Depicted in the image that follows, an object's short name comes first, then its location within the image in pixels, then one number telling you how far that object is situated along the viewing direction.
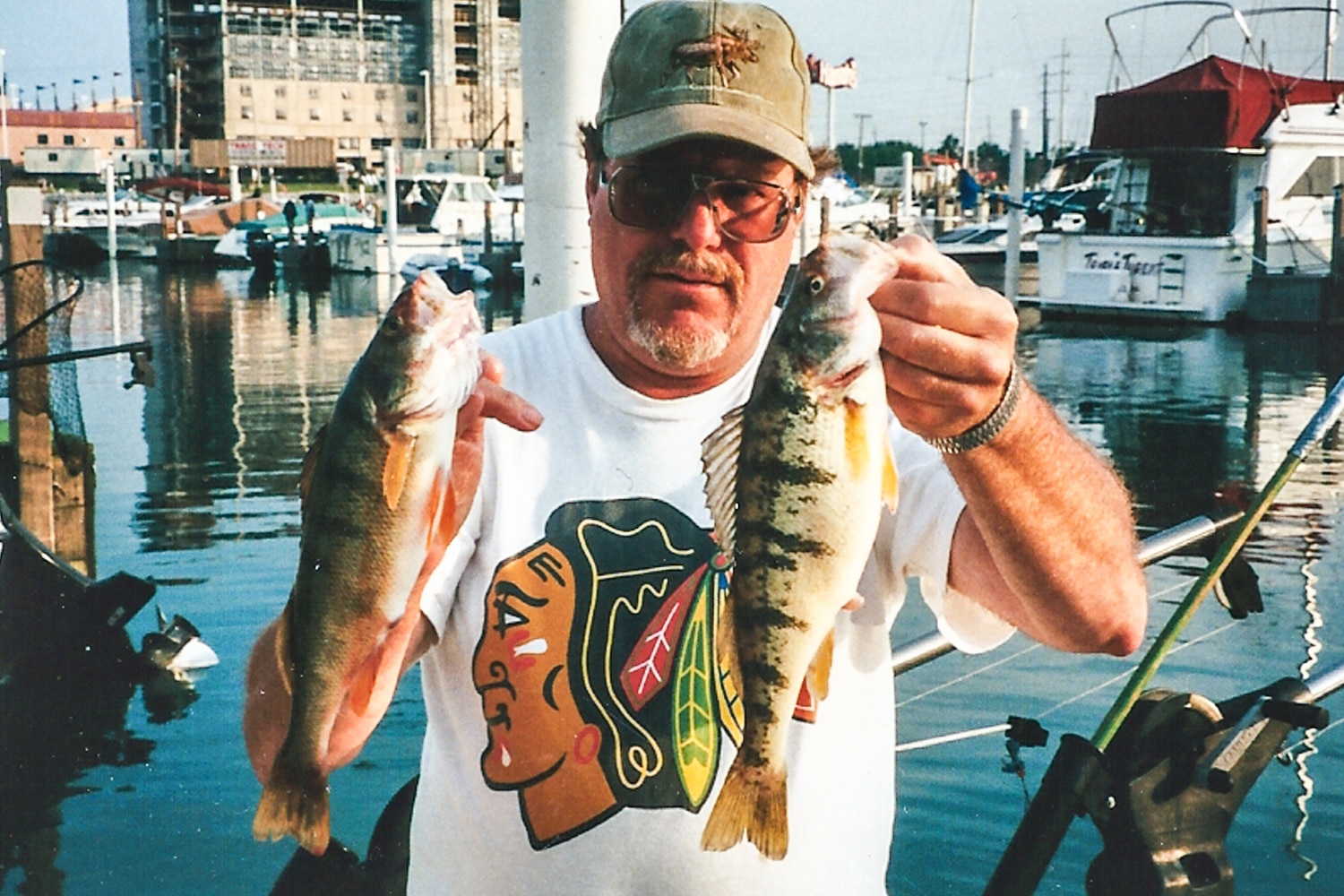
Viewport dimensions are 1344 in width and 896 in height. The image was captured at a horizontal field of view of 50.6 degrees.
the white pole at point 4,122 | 93.44
